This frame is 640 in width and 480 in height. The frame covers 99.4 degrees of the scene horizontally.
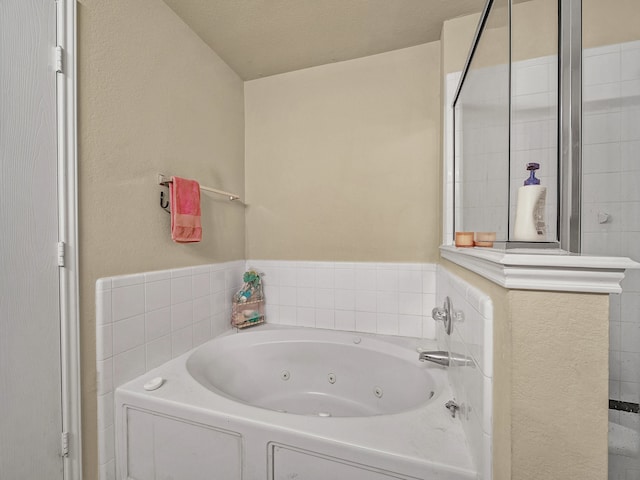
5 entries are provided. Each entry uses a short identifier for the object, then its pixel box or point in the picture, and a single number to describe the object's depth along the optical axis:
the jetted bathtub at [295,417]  0.82
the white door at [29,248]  0.85
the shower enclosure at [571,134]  0.63
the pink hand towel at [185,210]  1.36
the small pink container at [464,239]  0.97
